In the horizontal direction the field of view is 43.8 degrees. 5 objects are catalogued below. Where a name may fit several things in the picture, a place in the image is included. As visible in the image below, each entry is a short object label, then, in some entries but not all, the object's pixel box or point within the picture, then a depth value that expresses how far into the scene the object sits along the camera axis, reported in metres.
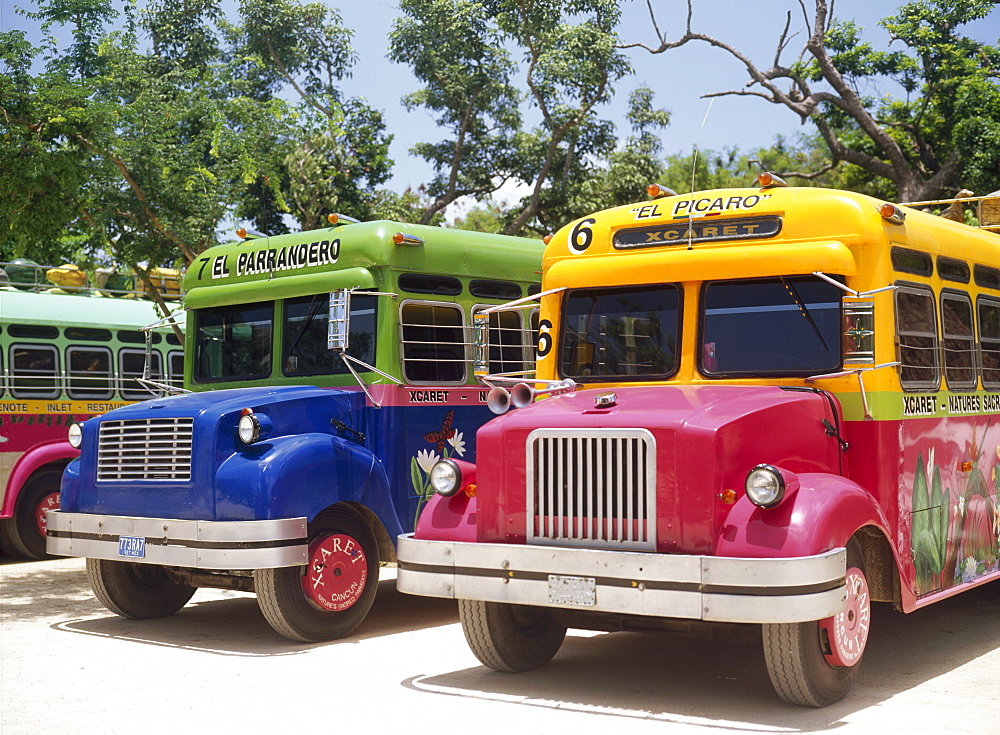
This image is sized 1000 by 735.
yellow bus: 6.35
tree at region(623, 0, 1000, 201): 26.84
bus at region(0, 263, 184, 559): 14.19
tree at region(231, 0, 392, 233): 24.33
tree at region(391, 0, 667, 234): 27.47
